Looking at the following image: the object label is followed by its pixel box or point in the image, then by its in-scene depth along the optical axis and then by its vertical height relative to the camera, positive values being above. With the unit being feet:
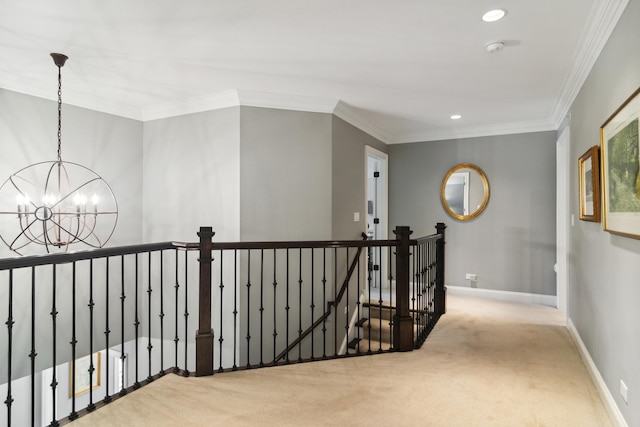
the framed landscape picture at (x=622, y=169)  5.74 +0.87
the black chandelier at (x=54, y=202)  11.28 +0.56
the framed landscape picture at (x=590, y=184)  8.31 +0.84
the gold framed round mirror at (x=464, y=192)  17.46 +1.33
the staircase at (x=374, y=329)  14.51 -4.49
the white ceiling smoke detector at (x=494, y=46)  8.98 +4.30
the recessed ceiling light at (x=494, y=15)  7.63 +4.35
